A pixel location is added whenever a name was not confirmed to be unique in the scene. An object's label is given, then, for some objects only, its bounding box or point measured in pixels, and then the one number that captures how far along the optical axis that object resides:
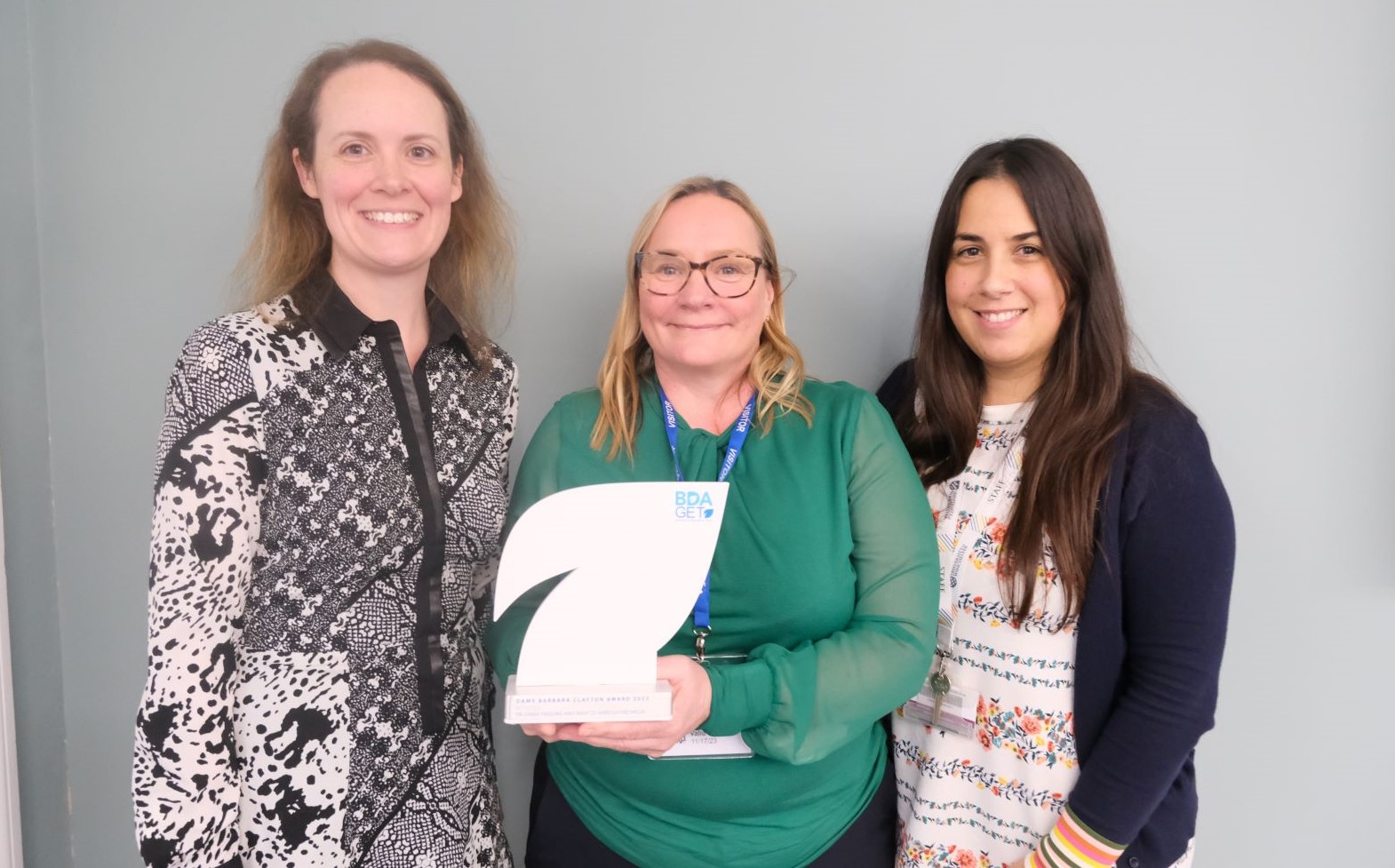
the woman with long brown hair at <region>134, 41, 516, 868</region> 1.12
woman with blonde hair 1.27
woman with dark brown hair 1.28
